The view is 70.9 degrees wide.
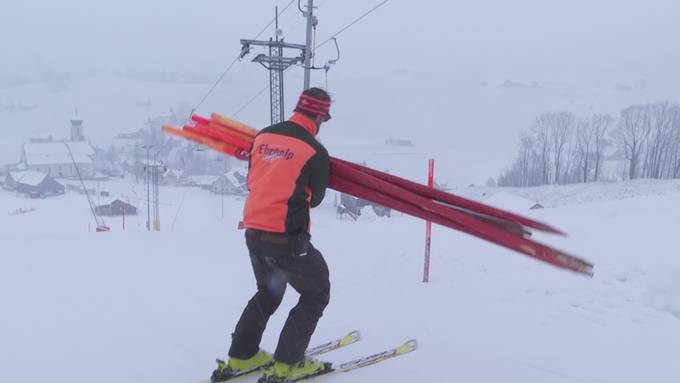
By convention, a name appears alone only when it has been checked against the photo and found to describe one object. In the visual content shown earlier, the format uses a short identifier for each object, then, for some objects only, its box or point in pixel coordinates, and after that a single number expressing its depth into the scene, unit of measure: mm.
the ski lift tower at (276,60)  16281
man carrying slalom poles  2619
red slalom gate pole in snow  5371
